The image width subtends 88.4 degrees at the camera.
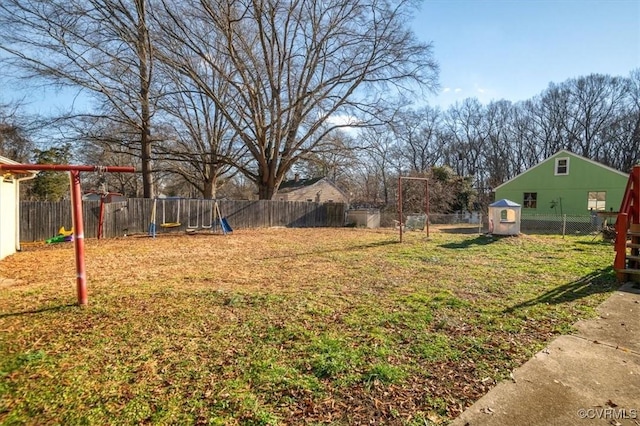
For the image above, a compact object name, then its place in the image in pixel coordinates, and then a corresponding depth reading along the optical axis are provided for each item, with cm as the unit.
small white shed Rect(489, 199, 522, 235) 1248
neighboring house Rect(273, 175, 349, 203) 3269
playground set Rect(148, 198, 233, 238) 1371
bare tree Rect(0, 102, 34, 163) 1426
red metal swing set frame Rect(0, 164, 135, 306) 395
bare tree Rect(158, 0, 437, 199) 1519
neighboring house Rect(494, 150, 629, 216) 1930
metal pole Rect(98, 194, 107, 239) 1167
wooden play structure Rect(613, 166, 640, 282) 568
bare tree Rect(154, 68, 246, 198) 1845
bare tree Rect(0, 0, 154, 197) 1176
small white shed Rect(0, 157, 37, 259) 751
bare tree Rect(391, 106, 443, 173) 4234
